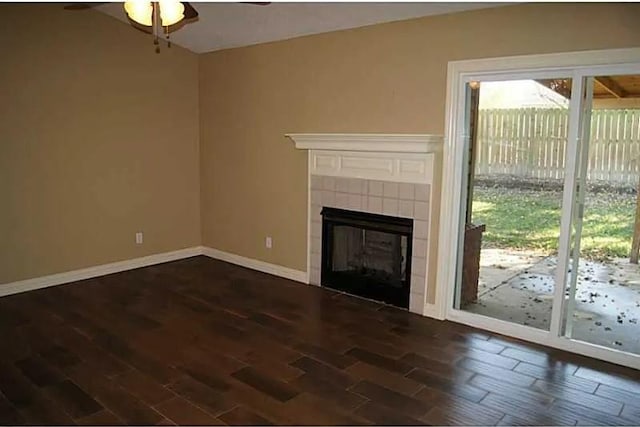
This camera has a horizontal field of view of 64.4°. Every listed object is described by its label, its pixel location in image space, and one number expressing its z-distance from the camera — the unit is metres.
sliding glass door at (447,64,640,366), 3.39
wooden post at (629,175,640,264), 3.38
